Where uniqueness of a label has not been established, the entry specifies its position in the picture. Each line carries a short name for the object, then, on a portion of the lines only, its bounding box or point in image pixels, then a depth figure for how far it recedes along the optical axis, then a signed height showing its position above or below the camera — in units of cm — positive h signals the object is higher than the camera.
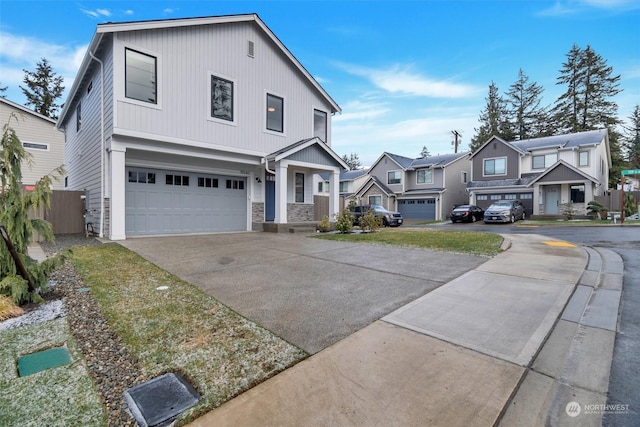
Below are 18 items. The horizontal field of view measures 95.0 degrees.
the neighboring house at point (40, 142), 1756 +401
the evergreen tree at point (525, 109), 3916 +1363
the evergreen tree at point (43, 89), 2911 +1190
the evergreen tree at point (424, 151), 6656 +1274
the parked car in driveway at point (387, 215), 1813 -49
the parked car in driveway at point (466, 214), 2208 -48
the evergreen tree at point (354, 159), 6189 +1024
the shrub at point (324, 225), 1216 -75
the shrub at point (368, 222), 1202 -60
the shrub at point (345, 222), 1153 -58
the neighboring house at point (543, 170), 2133 +296
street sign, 1562 +194
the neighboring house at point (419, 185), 2684 +218
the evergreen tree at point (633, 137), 3944 +970
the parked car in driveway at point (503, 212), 1995 -29
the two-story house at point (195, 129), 888 +278
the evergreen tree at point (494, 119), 4116 +1277
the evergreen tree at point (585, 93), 3416 +1372
